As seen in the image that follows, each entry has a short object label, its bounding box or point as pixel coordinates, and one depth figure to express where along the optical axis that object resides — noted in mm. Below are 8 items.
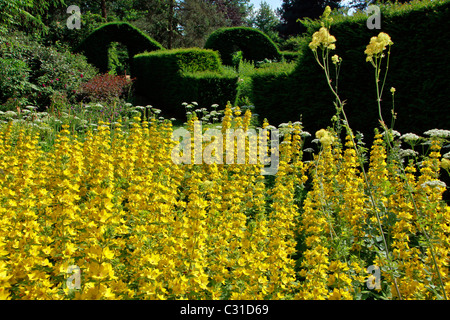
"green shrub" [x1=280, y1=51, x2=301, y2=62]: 16812
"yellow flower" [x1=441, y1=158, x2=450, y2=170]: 2029
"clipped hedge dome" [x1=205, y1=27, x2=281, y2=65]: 16422
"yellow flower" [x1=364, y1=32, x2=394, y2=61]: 2002
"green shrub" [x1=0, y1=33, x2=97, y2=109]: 9836
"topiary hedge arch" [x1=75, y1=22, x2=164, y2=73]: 16547
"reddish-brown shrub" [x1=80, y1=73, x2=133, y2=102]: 10984
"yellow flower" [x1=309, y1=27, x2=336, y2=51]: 2158
